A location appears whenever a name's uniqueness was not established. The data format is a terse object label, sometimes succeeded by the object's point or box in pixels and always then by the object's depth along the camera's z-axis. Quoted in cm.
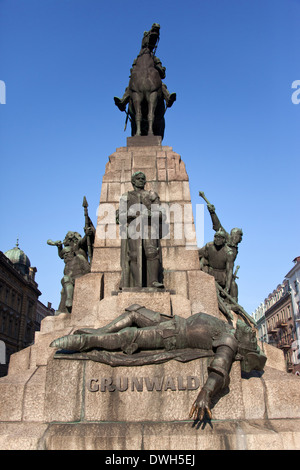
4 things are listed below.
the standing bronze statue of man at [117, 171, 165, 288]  695
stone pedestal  429
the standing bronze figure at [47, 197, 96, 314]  866
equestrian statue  1073
